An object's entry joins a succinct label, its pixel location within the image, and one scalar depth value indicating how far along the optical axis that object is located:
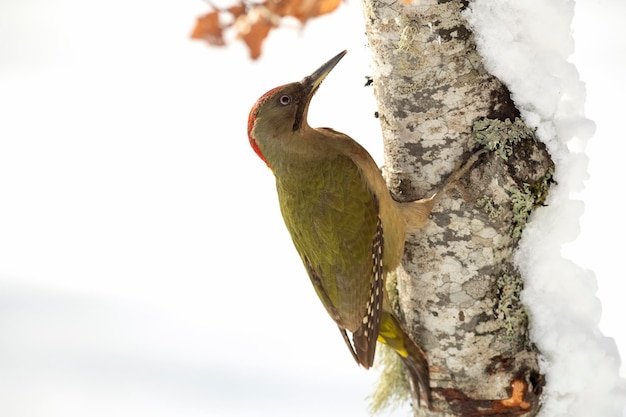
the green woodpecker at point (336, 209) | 6.10
